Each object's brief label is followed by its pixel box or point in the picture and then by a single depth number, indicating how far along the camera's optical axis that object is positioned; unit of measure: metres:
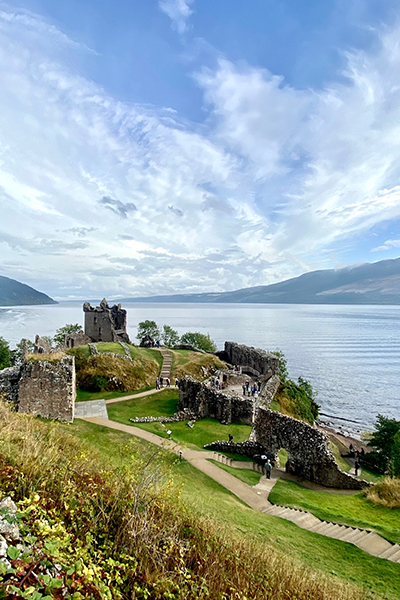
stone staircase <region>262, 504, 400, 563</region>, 9.88
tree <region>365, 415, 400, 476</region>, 32.62
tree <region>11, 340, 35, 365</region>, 52.65
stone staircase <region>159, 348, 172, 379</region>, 35.34
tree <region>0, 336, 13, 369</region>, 44.03
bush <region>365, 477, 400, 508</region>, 13.57
